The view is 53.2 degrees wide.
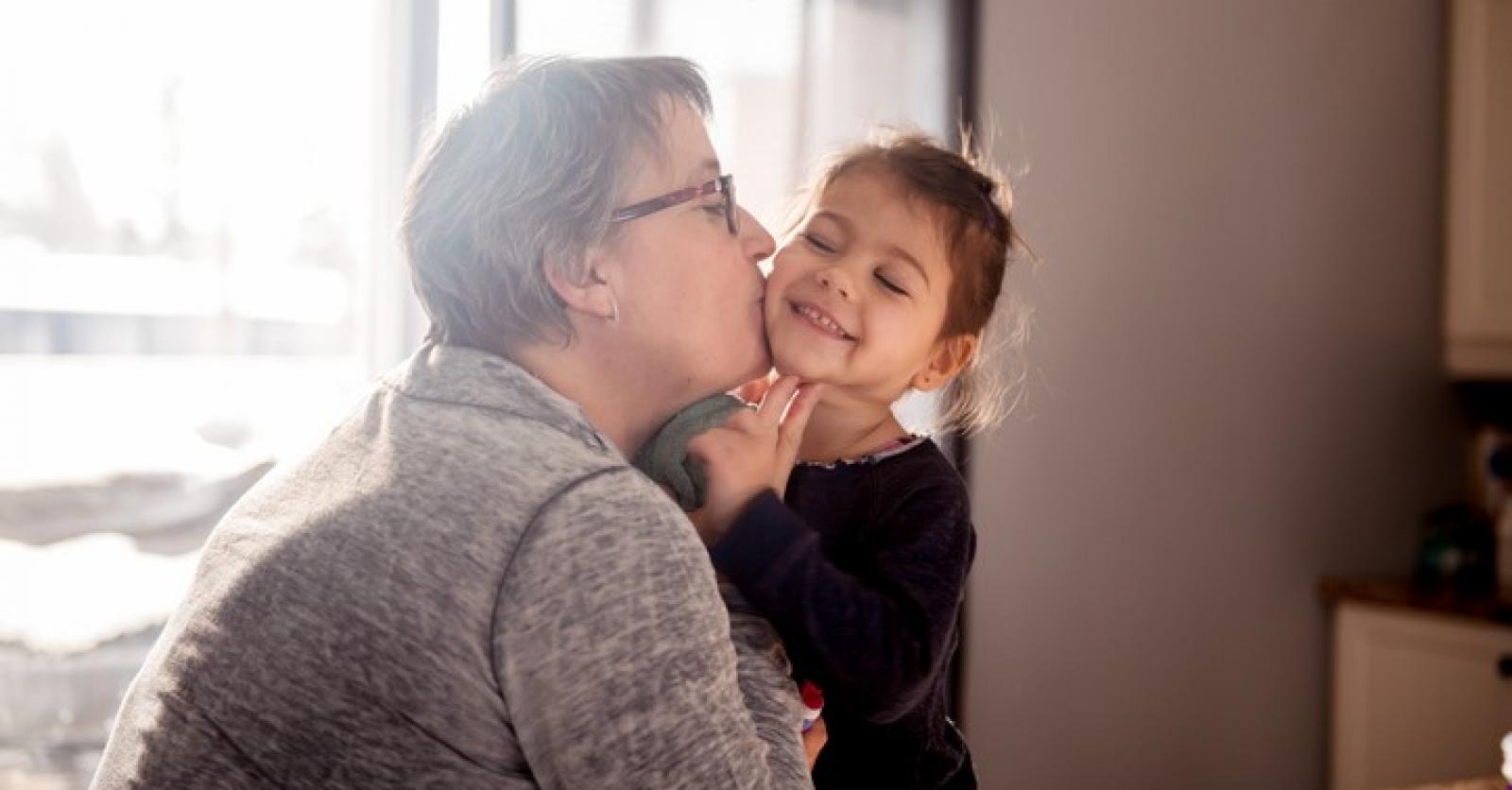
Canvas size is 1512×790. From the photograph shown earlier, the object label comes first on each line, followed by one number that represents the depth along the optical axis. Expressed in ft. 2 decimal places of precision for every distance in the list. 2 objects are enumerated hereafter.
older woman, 3.35
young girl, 4.39
